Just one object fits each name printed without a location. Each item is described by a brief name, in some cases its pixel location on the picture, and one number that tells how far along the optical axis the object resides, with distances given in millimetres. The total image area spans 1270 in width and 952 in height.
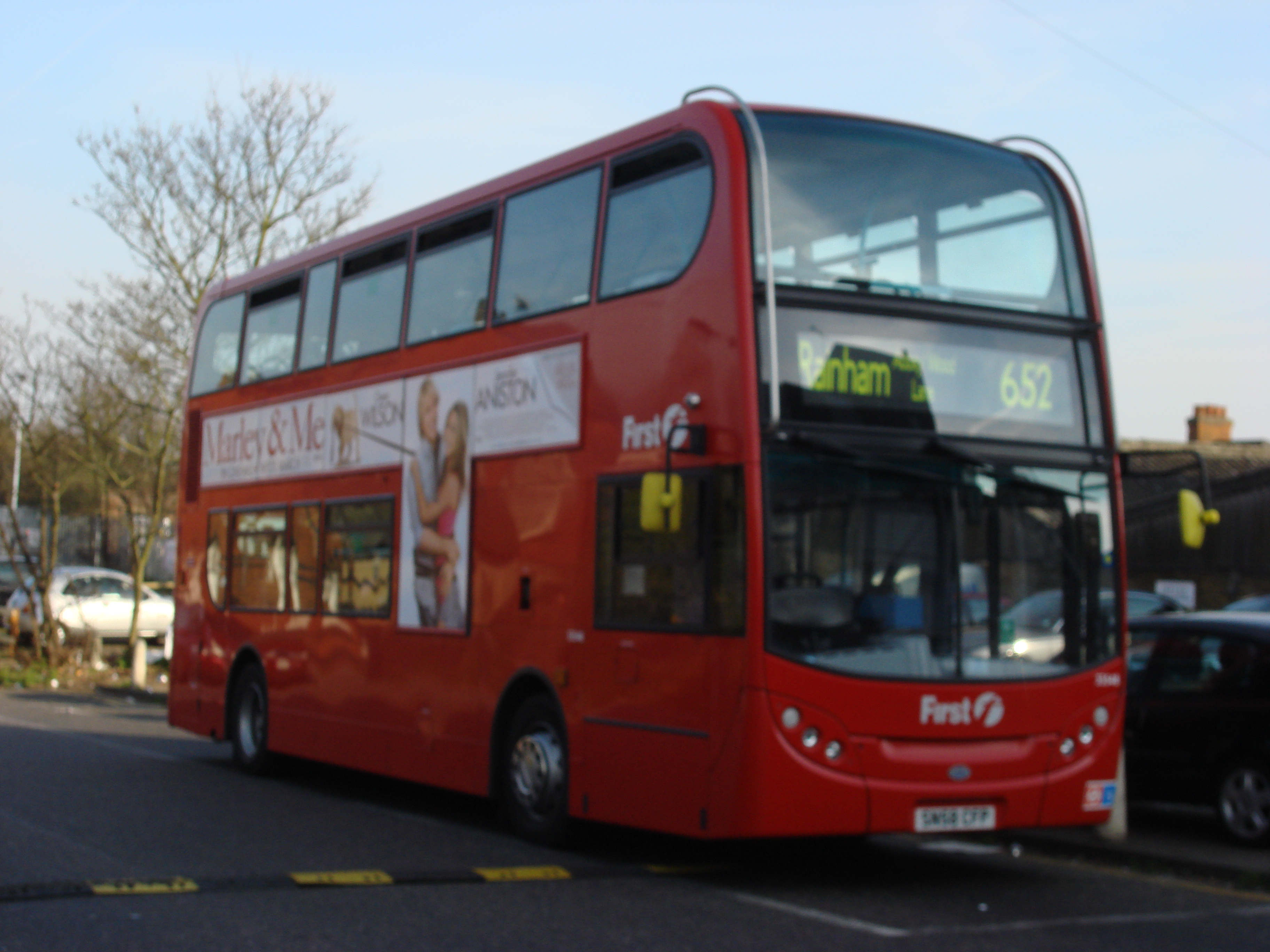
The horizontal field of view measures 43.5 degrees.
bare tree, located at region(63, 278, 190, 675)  24656
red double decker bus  8203
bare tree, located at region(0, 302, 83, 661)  25812
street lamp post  25828
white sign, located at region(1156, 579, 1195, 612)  26748
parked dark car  10438
